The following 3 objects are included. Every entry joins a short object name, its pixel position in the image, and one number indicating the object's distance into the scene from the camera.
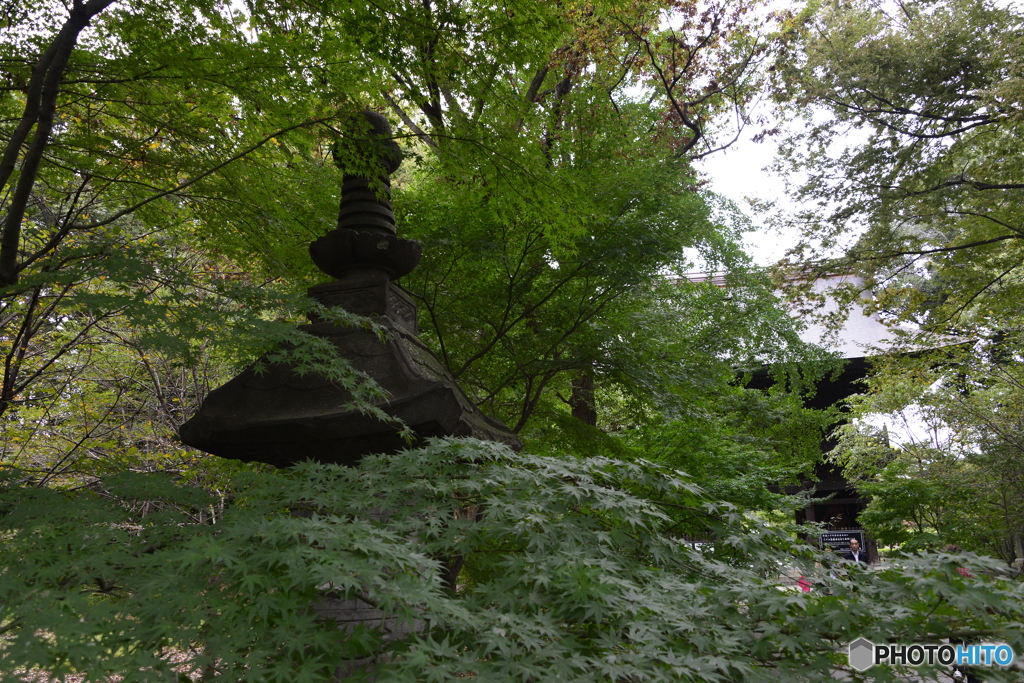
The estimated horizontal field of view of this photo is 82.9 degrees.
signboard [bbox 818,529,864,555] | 12.76
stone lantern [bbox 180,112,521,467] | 3.19
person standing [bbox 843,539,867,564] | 9.02
